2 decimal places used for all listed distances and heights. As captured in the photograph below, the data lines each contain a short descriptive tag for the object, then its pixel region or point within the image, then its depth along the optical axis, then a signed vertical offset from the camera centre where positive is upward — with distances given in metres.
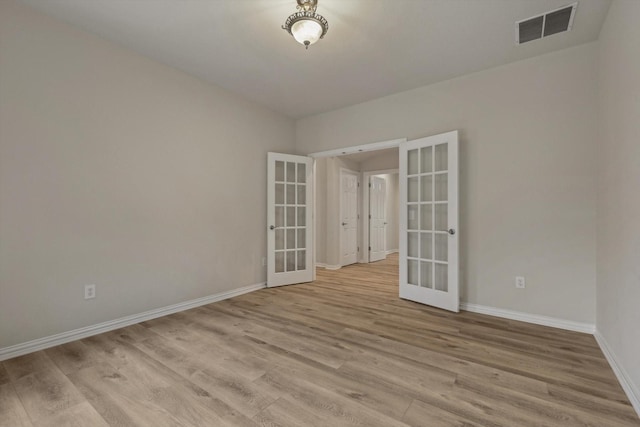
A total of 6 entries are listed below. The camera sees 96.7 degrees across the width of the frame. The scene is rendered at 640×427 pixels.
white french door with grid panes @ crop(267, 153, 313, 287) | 4.38 -0.07
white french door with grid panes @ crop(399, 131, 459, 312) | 3.23 -0.06
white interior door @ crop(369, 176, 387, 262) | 6.98 -0.07
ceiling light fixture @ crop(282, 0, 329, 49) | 2.14 +1.46
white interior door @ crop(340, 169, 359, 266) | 6.21 -0.04
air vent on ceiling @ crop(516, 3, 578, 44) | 2.29 +1.64
